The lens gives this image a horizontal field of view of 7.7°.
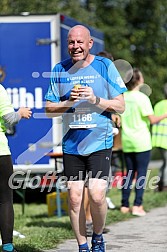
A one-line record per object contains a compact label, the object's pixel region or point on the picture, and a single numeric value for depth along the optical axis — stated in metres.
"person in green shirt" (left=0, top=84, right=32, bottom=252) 10.63
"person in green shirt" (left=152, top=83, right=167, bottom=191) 19.00
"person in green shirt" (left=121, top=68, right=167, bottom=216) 16.73
